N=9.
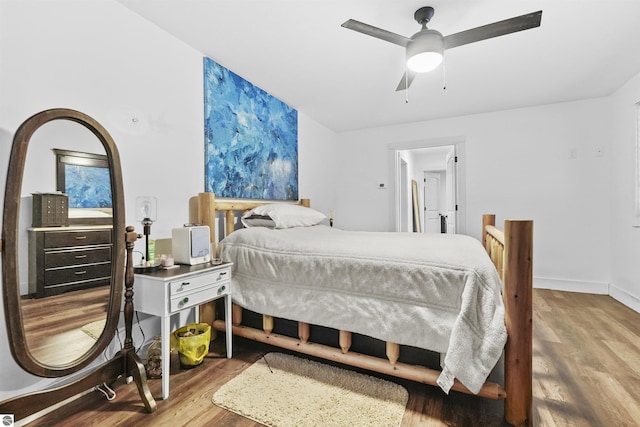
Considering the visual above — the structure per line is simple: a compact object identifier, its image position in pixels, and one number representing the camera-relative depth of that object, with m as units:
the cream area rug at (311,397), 1.41
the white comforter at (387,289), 1.35
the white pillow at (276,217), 2.55
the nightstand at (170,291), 1.59
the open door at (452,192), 4.29
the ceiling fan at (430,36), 1.67
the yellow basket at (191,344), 1.86
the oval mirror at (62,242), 1.25
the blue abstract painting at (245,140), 2.51
